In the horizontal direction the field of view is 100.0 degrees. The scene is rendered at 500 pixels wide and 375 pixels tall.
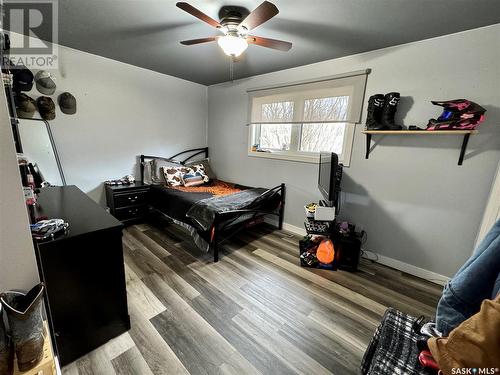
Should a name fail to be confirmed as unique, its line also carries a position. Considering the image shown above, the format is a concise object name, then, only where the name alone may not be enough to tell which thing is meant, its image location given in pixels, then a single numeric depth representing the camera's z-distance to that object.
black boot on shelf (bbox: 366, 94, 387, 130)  2.21
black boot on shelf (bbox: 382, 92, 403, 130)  2.12
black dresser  1.15
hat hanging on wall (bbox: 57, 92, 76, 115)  2.67
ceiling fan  1.60
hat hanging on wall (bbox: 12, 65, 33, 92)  2.30
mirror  2.49
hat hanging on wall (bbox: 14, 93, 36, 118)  2.38
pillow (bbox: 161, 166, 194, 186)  3.43
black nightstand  3.02
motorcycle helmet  1.77
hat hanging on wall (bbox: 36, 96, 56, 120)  2.54
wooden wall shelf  1.83
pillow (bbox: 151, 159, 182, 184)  3.47
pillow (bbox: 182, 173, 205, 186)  3.55
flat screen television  2.10
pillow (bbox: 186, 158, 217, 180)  4.08
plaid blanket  0.84
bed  2.38
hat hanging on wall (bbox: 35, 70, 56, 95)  2.49
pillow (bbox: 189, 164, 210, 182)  3.80
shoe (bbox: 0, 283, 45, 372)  0.72
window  2.60
